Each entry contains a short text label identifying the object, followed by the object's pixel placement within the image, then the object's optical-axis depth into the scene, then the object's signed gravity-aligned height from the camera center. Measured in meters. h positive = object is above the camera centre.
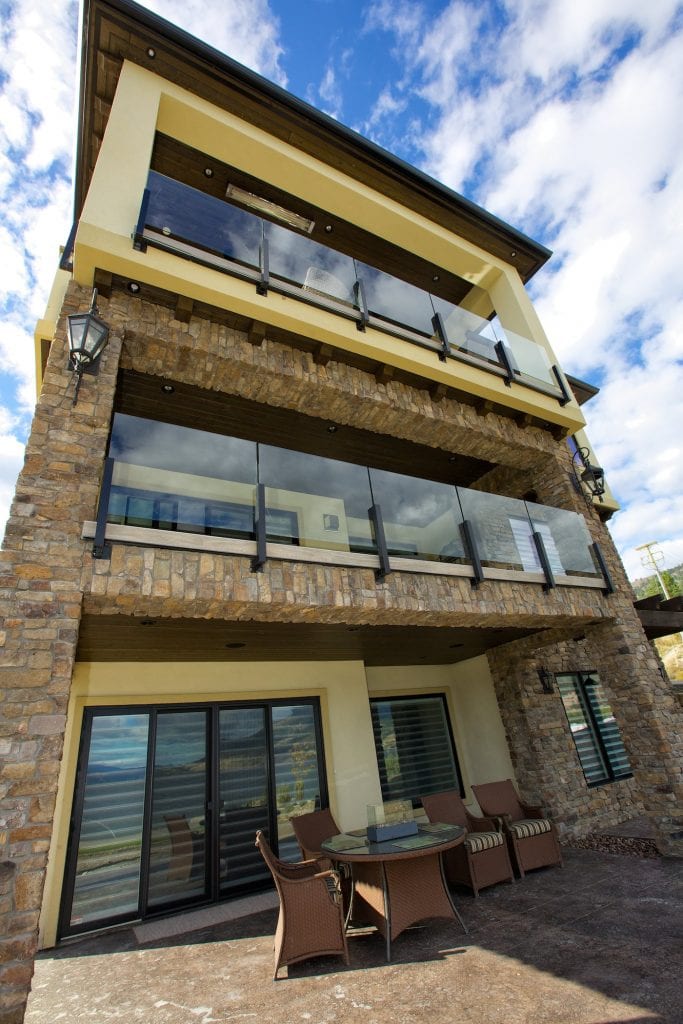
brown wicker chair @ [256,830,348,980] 3.56 -1.15
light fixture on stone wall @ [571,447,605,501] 7.63 +3.59
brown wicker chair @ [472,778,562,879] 5.52 -1.12
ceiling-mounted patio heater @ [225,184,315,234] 7.45 +8.20
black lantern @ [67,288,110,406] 4.10 +3.58
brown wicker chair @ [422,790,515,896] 5.03 -1.26
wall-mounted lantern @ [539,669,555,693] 7.91 +0.66
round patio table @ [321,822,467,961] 3.89 -1.10
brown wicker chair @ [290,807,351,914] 5.17 -0.85
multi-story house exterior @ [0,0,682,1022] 3.94 +1.98
